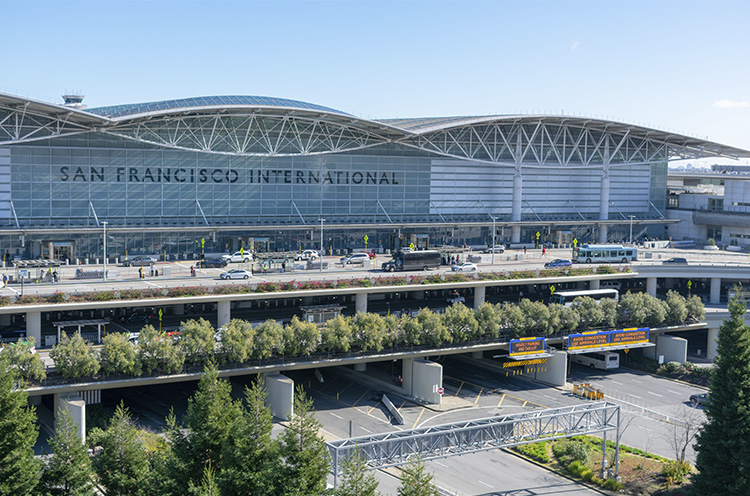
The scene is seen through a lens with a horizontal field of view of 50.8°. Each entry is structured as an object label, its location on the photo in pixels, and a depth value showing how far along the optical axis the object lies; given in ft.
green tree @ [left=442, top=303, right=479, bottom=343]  213.87
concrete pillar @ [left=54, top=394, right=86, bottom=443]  165.48
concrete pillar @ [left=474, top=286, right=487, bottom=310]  252.62
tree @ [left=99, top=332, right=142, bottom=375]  170.09
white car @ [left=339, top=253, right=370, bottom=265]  272.31
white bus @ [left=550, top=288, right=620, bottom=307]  247.91
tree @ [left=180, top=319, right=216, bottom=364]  179.73
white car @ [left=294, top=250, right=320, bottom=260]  285.84
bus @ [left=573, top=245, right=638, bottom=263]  292.20
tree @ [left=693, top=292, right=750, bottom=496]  138.62
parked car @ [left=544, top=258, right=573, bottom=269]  274.57
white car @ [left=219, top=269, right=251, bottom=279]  236.02
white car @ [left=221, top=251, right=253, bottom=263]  276.21
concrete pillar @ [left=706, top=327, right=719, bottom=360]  260.66
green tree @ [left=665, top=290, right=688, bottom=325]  250.16
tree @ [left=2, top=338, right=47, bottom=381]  159.63
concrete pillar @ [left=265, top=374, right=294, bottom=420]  187.52
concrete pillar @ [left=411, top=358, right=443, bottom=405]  203.10
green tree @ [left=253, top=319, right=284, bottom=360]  187.32
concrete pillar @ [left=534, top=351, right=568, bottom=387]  221.87
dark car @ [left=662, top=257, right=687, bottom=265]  289.12
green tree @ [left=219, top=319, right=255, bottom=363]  183.32
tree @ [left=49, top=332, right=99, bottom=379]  165.37
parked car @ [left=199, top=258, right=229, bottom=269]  264.52
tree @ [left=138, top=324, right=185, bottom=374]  174.09
